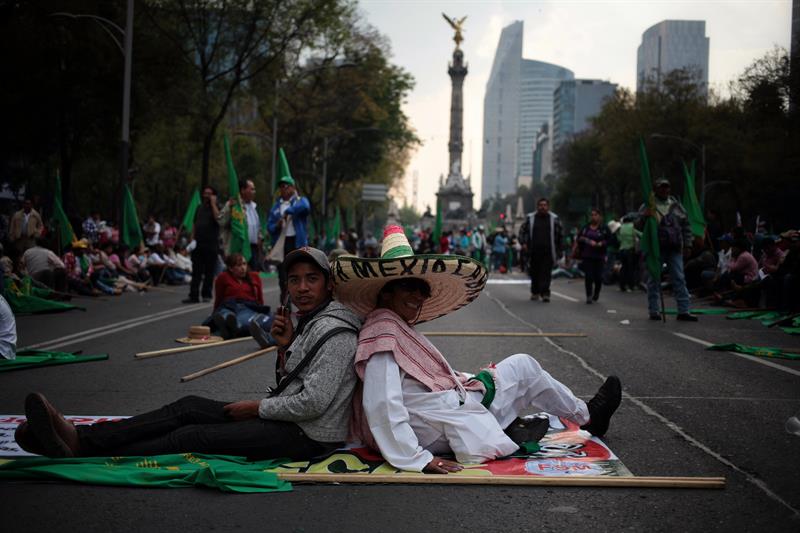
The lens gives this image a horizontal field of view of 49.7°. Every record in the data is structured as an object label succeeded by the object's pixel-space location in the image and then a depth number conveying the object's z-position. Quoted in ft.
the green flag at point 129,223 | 66.85
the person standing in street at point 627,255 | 69.97
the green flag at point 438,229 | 120.13
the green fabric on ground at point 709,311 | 47.85
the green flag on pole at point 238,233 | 46.52
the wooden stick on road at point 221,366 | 23.89
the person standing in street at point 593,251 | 53.98
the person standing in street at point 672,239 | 41.65
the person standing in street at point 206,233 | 46.68
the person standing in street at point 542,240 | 54.75
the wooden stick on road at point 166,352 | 28.71
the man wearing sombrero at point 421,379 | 14.34
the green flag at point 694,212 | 60.85
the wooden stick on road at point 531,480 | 13.82
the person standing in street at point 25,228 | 62.59
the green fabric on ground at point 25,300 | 44.42
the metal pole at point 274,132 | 125.18
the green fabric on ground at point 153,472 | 13.83
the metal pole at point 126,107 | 69.26
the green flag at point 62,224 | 62.39
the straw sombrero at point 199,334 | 33.24
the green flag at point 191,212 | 76.63
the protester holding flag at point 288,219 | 40.98
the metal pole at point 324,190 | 158.42
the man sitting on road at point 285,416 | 14.40
